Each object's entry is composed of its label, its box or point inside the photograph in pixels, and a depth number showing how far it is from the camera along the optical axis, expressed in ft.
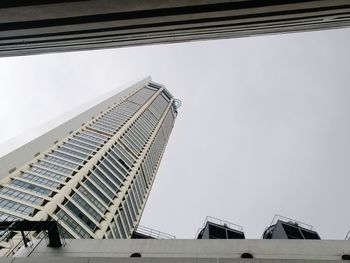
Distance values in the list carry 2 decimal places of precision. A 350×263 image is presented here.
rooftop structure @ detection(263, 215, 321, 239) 65.67
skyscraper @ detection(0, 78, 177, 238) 156.87
